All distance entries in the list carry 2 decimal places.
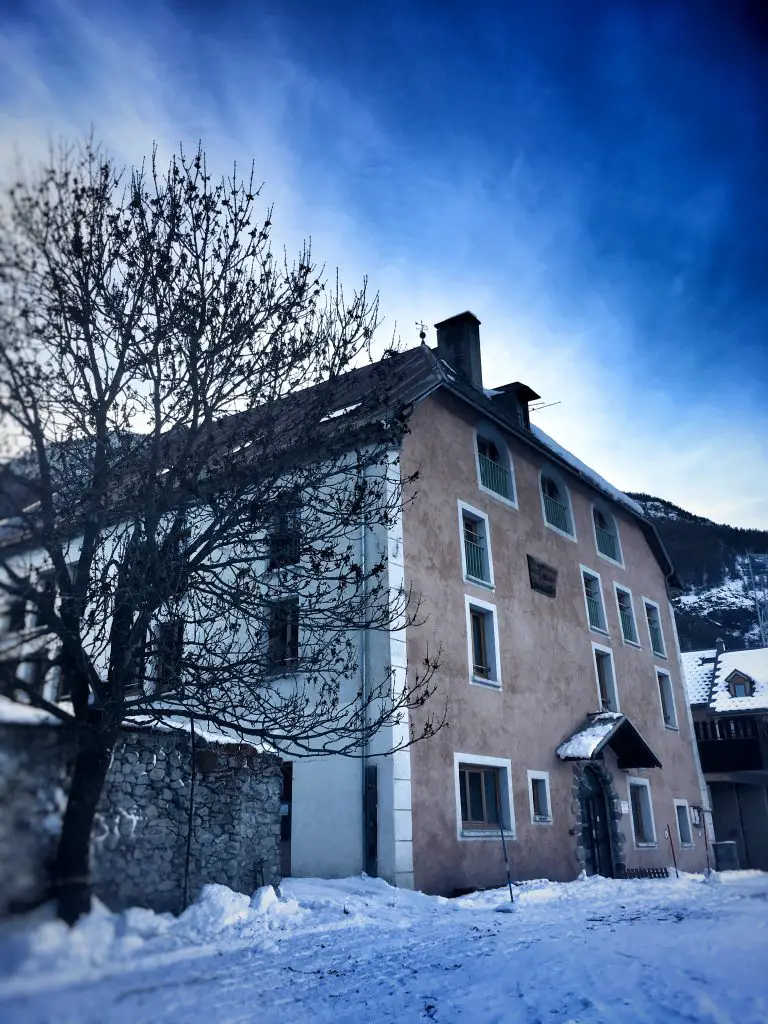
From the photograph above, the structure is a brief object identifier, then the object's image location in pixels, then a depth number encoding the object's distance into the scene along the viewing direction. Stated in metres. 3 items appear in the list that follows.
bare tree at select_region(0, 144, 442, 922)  5.87
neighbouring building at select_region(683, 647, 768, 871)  31.34
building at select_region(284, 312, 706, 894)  12.71
